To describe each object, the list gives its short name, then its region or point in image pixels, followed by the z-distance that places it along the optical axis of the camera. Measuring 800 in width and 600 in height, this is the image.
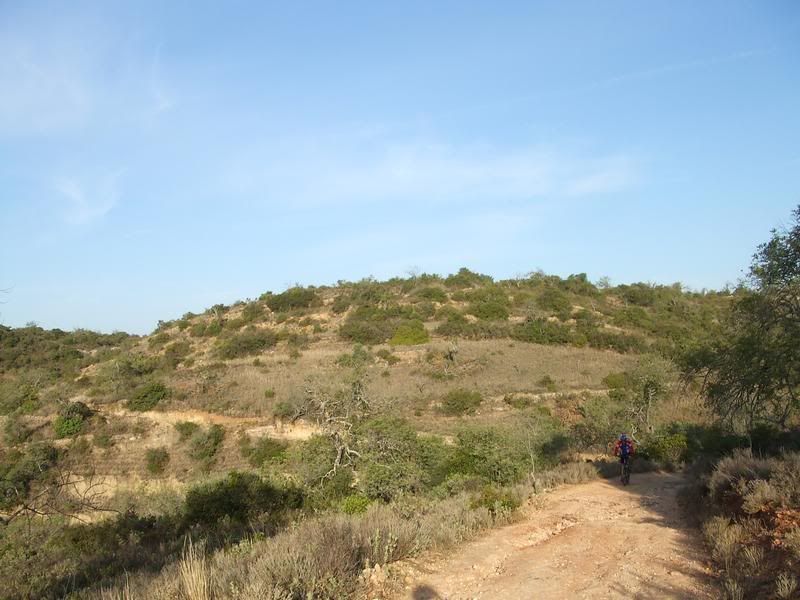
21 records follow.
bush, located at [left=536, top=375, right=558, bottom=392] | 35.00
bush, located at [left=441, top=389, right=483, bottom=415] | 31.36
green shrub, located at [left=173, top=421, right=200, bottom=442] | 30.08
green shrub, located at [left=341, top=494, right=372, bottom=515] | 11.43
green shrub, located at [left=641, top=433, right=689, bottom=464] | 16.97
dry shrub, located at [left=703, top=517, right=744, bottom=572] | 6.35
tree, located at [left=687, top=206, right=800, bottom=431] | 11.23
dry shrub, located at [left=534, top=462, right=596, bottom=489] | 13.89
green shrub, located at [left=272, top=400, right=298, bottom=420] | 31.30
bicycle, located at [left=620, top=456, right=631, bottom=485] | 13.83
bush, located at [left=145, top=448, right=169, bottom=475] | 27.46
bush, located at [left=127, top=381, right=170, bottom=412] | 34.00
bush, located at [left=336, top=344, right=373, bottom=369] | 39.59
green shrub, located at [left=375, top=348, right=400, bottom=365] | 42.30
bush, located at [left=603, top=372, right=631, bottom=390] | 34.11
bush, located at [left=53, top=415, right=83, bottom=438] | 30.56
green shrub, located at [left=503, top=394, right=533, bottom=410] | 31.73
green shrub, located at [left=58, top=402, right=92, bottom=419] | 31.81
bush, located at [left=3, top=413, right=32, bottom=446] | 29.89
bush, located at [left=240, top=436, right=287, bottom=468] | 26.55
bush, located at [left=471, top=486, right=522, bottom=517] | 10.01
